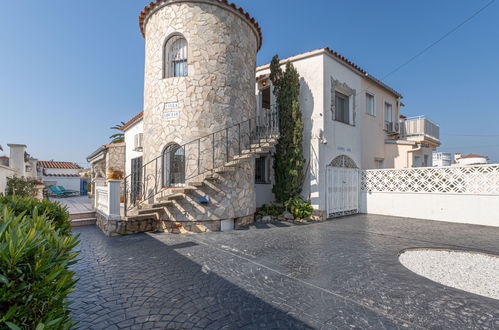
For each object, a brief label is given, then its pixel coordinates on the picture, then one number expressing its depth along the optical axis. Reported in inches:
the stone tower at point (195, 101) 299.7
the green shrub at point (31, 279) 55.6
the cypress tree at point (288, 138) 366.0
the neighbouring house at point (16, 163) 417.1
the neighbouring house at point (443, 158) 762.2
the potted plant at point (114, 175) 353.3
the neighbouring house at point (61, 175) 1177.9
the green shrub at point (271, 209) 375.9
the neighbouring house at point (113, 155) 555.5
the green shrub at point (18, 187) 425.7
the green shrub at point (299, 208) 363.9
